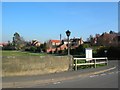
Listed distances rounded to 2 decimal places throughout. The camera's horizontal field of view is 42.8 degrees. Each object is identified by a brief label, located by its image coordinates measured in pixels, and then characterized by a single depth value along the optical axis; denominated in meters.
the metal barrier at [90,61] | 12.86
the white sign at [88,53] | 17.31
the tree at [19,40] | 65.73
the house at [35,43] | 78.23
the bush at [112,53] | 35.61
